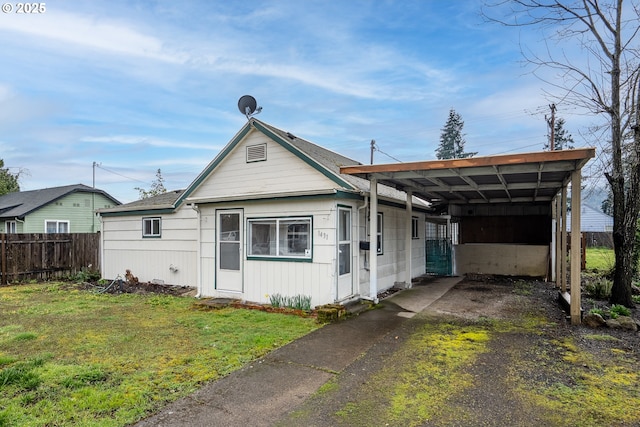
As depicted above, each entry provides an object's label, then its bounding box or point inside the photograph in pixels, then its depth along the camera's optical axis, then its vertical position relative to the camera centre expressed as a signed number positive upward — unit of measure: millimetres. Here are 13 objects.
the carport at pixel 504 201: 6137 +637
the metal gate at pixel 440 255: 13047 -1258
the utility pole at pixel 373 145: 32031 +6966
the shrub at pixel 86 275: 12641 -1937
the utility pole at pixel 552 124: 20609 +5945
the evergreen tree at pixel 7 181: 30250 +3856
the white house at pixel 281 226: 7359 -110
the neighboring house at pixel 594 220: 44375 +79
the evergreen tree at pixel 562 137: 38547 +9277
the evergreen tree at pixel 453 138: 43719 +10469
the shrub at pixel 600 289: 8199 -1630
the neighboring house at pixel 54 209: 19234 +768
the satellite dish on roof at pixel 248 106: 9281 +3086
